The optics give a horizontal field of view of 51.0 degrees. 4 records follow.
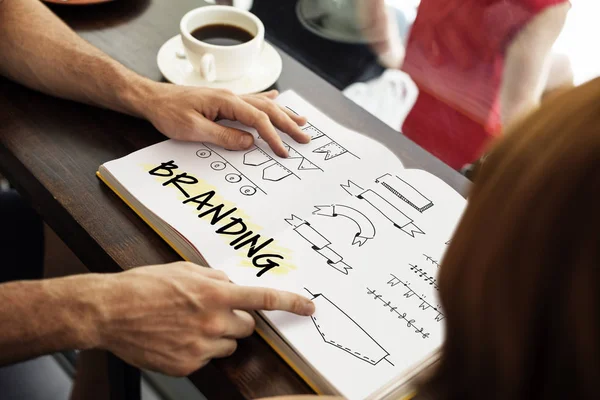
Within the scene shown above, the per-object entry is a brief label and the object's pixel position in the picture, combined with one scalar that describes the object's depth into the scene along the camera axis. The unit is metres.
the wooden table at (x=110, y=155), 0.63
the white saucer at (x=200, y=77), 0.92
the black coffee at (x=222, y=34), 0.95
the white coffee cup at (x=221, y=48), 0.90
